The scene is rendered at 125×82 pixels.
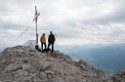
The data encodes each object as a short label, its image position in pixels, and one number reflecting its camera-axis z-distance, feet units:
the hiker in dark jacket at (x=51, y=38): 43.12
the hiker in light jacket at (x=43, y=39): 43.76
